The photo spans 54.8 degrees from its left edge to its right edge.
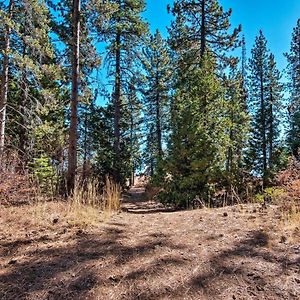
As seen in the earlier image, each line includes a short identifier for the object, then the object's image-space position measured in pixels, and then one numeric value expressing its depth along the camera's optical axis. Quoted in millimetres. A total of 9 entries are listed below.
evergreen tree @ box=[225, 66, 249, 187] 18680
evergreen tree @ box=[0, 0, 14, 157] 8789
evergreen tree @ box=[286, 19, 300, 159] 20812
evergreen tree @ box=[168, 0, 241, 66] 13016
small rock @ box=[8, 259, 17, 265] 3117
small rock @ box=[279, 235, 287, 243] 3641
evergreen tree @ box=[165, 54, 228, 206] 8492
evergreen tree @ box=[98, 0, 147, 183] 12477
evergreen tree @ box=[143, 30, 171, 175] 19969
